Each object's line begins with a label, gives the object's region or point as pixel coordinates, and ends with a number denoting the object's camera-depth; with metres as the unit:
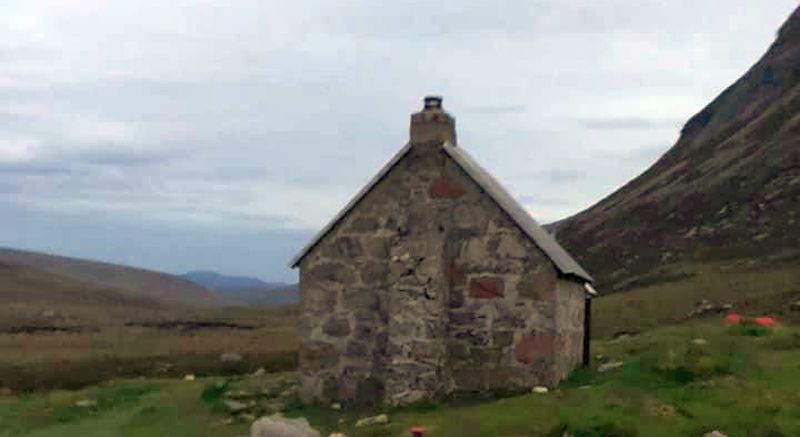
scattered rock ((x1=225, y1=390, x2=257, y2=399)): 20.18
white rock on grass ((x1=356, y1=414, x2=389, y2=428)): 16.09
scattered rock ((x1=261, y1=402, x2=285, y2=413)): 18.66
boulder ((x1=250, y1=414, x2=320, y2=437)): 13.75
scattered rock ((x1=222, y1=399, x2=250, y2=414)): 18.48
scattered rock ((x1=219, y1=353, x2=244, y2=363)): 32.40
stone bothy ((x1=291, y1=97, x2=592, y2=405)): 17.88
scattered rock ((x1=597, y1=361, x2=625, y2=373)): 18.69
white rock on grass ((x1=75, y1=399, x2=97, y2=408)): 20.92
